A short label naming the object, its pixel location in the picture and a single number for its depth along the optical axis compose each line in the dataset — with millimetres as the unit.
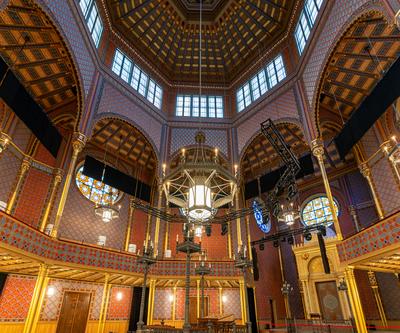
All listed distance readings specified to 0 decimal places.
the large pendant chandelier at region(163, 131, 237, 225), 6684
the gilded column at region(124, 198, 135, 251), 17047
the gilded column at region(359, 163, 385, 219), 13669
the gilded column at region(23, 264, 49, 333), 8633
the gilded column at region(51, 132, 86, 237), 10688
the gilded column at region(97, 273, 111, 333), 11929
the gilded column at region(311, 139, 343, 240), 11509
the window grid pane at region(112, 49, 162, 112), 16766
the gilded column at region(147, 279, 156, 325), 12749
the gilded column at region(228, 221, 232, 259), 16162
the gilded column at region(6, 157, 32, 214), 12755
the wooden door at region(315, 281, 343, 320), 15398
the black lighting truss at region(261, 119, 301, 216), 11414
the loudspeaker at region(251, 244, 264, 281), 15217
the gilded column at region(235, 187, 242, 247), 14947
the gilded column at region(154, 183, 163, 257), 14532
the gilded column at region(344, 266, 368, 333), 9023
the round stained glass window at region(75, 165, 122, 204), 16684
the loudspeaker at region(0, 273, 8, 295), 11672
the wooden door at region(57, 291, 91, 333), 13531
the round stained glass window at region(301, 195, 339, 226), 18500
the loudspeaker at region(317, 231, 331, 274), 11133
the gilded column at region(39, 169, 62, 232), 13677
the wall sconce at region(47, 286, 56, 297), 13289
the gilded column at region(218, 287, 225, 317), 15836
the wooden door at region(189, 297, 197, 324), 15445
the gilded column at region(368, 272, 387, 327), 14000
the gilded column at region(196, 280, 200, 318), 14275
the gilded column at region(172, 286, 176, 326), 15127
